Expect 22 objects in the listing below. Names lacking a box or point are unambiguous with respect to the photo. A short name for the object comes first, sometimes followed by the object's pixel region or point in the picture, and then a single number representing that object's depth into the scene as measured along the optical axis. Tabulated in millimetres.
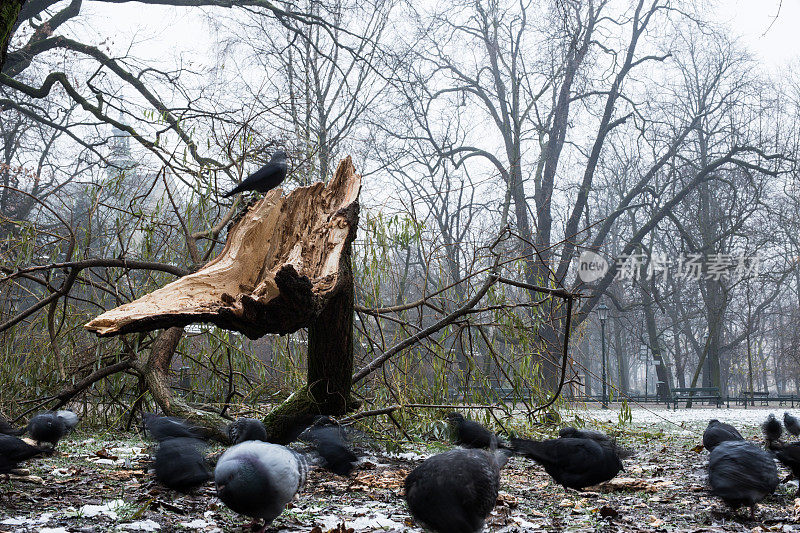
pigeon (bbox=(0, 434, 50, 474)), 3137
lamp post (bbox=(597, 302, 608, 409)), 19297
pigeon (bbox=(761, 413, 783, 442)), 5562
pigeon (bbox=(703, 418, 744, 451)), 4359
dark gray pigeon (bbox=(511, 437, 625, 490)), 3418
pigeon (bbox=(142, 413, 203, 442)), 3828
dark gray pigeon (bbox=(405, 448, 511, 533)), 2344
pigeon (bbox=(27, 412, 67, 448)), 4305
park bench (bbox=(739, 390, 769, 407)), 20734
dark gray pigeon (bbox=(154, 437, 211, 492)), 3102
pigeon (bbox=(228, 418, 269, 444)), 3463
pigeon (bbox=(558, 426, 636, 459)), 4043
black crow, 4551
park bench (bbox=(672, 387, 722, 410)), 19516
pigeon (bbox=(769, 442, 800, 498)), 3654
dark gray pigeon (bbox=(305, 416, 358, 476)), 3758
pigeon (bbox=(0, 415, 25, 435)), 4172
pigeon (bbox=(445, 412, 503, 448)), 4723
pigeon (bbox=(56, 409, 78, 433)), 4962
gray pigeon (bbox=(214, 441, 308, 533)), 2422
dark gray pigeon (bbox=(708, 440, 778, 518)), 3047
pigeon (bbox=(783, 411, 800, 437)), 6602
